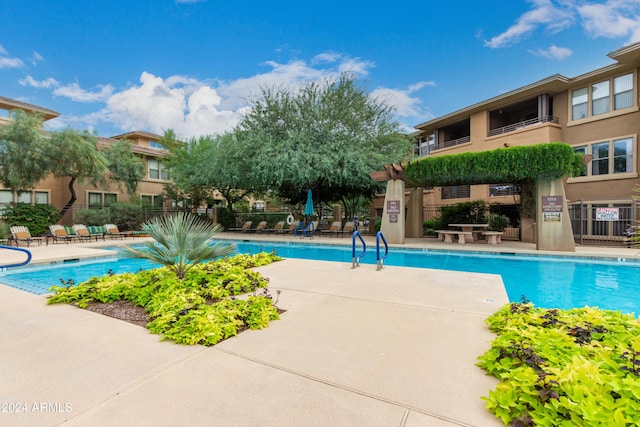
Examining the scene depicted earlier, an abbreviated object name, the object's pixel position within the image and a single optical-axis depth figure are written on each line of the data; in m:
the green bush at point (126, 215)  20.38
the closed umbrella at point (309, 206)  17.42
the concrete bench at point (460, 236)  14.68
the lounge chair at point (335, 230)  18.21
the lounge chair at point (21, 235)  13.90
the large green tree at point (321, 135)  15.72
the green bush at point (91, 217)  19.30
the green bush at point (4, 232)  14.79
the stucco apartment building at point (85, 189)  19.80
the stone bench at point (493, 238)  14.24
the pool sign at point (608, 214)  13.87
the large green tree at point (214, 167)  17.64
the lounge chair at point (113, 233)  17.32
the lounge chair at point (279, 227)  20.62
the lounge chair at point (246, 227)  21.49
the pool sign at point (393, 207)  14.42
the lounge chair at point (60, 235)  15.27
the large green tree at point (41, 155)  15.94
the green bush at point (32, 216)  16.89
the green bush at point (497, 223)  17.41
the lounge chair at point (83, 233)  15.89
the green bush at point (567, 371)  1.98
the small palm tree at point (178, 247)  5.28
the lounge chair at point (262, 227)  21.34
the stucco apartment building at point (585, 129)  14.77
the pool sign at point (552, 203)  11.88
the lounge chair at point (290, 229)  20.62
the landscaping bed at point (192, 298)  3.64
